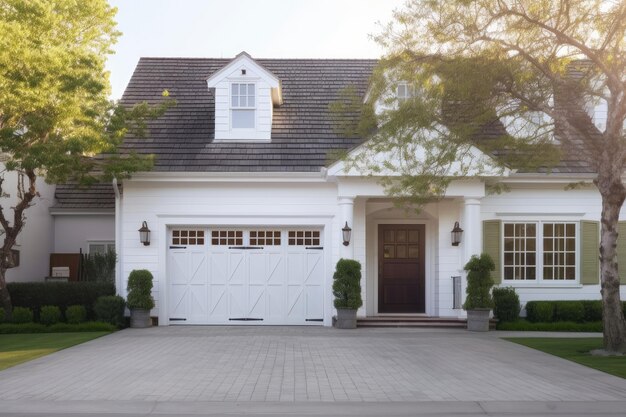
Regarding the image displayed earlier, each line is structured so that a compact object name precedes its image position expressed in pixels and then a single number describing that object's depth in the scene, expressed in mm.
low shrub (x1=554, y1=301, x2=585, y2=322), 19266
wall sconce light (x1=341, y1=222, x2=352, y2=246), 18730
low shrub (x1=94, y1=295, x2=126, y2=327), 18469
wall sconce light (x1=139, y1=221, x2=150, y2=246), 19161
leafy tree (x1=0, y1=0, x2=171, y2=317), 16594
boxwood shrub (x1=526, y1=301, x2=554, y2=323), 19250
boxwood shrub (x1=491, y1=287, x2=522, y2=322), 19016
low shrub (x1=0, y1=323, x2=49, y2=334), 18125
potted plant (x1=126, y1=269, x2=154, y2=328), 18594
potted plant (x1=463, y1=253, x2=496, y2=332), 18172
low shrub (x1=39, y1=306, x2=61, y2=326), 18734
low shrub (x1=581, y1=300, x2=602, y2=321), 19359
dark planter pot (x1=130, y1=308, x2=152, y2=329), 18812
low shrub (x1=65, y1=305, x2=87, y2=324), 18750
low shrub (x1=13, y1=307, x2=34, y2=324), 18625
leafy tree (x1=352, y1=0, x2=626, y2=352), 13023
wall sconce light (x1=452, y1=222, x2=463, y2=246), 19255
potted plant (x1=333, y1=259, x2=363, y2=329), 18203
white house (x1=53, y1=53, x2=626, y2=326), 19500
